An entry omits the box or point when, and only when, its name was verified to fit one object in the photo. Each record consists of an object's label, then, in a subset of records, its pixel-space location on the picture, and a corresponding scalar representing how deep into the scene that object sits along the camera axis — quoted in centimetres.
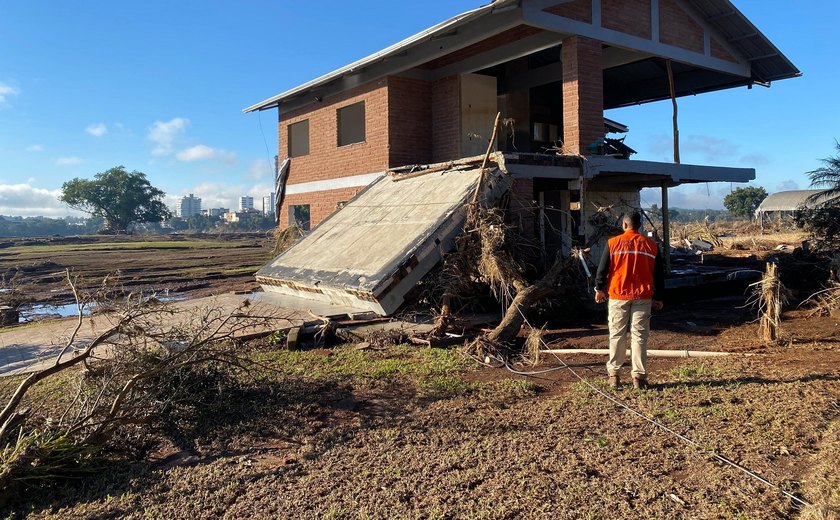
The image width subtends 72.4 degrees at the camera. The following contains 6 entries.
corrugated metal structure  4262
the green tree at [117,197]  7762
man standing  582
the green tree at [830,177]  1142
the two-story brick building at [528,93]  1110
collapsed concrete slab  845
